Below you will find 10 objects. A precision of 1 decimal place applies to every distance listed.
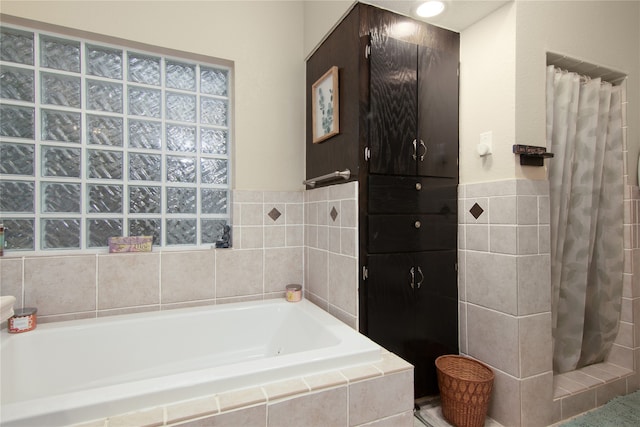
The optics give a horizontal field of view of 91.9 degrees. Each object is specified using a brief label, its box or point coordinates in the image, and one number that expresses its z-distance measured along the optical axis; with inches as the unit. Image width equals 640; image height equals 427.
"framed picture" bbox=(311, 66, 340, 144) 68.9
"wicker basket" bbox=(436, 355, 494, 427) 57.1
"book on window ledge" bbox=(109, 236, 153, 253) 69.1
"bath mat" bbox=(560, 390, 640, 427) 60.9
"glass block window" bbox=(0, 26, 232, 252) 64.8
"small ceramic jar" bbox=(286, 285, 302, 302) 79.4
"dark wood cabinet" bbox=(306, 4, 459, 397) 62.4
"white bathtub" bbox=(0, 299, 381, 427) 37.0
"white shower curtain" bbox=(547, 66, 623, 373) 65.8
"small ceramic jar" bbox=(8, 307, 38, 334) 57.3
